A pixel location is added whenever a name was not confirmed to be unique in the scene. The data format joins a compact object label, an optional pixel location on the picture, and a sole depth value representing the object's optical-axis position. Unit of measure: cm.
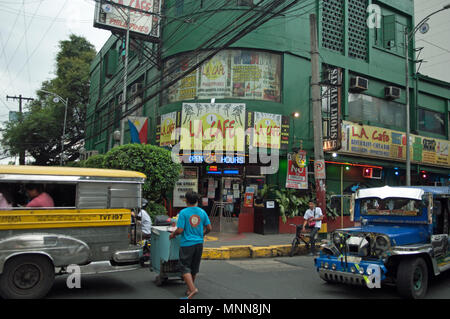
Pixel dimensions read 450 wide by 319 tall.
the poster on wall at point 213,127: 1465
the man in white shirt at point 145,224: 792
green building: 1554
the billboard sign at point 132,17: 1816
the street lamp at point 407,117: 1714
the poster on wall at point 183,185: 1505
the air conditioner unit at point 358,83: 1798
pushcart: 656
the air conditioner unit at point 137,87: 2027
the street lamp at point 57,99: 3122
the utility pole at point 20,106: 3505
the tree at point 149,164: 1237
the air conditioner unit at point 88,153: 2464
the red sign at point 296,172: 1537
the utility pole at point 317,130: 1179
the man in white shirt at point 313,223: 1108
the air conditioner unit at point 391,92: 1974
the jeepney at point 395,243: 621
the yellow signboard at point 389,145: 1739
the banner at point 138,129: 1745
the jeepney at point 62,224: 554
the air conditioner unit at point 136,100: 2009
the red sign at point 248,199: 1477
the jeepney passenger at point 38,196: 578
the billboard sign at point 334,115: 1545
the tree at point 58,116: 3316
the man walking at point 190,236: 588
